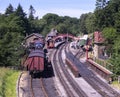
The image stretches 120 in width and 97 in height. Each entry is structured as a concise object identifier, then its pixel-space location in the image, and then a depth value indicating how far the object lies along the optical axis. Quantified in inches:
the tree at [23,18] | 5450.3
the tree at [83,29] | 7135.8
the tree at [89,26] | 5805.6
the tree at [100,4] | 3614.2
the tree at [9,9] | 6210.6
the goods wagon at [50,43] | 3937.5
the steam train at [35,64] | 1853.5
